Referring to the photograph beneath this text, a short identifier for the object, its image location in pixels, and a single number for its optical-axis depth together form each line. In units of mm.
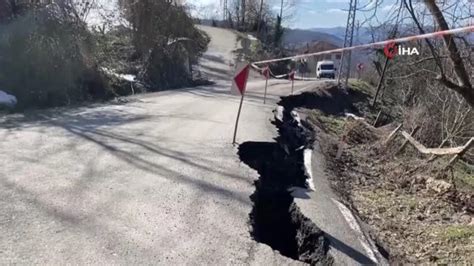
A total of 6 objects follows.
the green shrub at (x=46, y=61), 15125
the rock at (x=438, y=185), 8680
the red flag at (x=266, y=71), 20014
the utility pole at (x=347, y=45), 29516
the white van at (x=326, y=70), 53406
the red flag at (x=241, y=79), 9320
